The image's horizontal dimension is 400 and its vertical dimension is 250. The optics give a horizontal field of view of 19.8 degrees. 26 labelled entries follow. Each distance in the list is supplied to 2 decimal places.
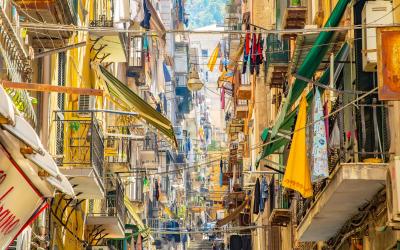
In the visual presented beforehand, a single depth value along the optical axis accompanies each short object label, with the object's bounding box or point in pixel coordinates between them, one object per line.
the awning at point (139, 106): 18.34
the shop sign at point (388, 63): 12.32
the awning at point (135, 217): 34.22
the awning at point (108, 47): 27.16
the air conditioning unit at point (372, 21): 14.66
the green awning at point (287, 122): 16.94
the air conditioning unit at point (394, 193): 12.77
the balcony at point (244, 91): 42.03
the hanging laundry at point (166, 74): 67.09
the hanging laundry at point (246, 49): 34.38
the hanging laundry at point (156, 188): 49.66
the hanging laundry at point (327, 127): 17.43
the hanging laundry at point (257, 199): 33.75
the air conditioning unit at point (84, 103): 25.32
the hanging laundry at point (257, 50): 30.89
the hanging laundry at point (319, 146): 16.48
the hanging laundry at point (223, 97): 59.69
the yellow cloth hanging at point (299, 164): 17.41
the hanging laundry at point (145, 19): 41.50
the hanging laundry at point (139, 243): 37.61
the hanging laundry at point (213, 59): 46.69
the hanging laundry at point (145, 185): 46.12
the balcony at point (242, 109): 46.81
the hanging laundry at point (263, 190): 33.14
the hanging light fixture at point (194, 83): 43.34
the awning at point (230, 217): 37.75
